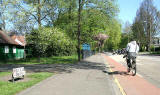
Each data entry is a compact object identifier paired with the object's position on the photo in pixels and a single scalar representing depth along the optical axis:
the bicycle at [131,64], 6.48
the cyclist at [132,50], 6.49
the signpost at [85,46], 18.00
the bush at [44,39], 12.58
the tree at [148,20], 39.81
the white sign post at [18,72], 4.80
